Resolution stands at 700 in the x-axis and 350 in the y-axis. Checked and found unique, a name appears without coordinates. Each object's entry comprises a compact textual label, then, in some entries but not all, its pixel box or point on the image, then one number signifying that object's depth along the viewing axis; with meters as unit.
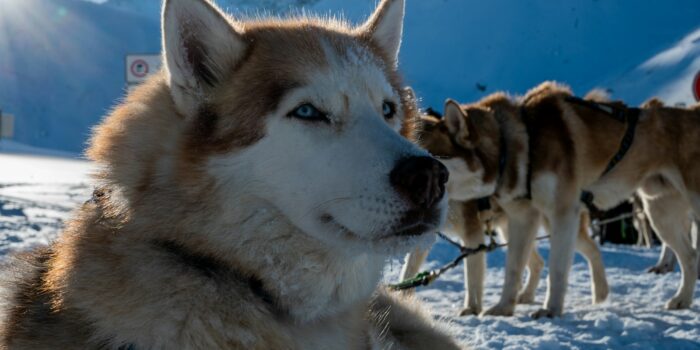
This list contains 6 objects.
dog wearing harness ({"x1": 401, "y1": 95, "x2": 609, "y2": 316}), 5.84
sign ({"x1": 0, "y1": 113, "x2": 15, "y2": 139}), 18.32
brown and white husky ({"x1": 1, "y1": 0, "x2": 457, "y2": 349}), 1.73
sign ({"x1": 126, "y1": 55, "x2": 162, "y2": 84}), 9.90
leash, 3.73
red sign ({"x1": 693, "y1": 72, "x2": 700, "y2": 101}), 9.15
